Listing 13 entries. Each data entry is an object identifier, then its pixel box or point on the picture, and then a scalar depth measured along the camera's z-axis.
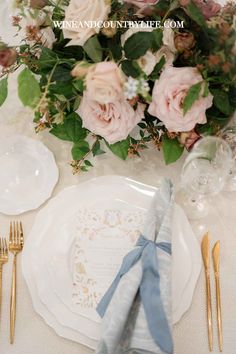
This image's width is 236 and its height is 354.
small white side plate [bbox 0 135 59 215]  0.89
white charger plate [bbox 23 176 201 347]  0.78
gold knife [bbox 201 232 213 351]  0.76
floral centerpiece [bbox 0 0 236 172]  0.71
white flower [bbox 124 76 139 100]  0.71
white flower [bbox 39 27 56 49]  0.80
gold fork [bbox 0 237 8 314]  0.83
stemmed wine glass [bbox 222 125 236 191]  0.87
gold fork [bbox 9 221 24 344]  0.78
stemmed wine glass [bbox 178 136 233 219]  0.86
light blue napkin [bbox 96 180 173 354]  0.67
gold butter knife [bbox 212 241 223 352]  0.76
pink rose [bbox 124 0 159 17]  0.74
